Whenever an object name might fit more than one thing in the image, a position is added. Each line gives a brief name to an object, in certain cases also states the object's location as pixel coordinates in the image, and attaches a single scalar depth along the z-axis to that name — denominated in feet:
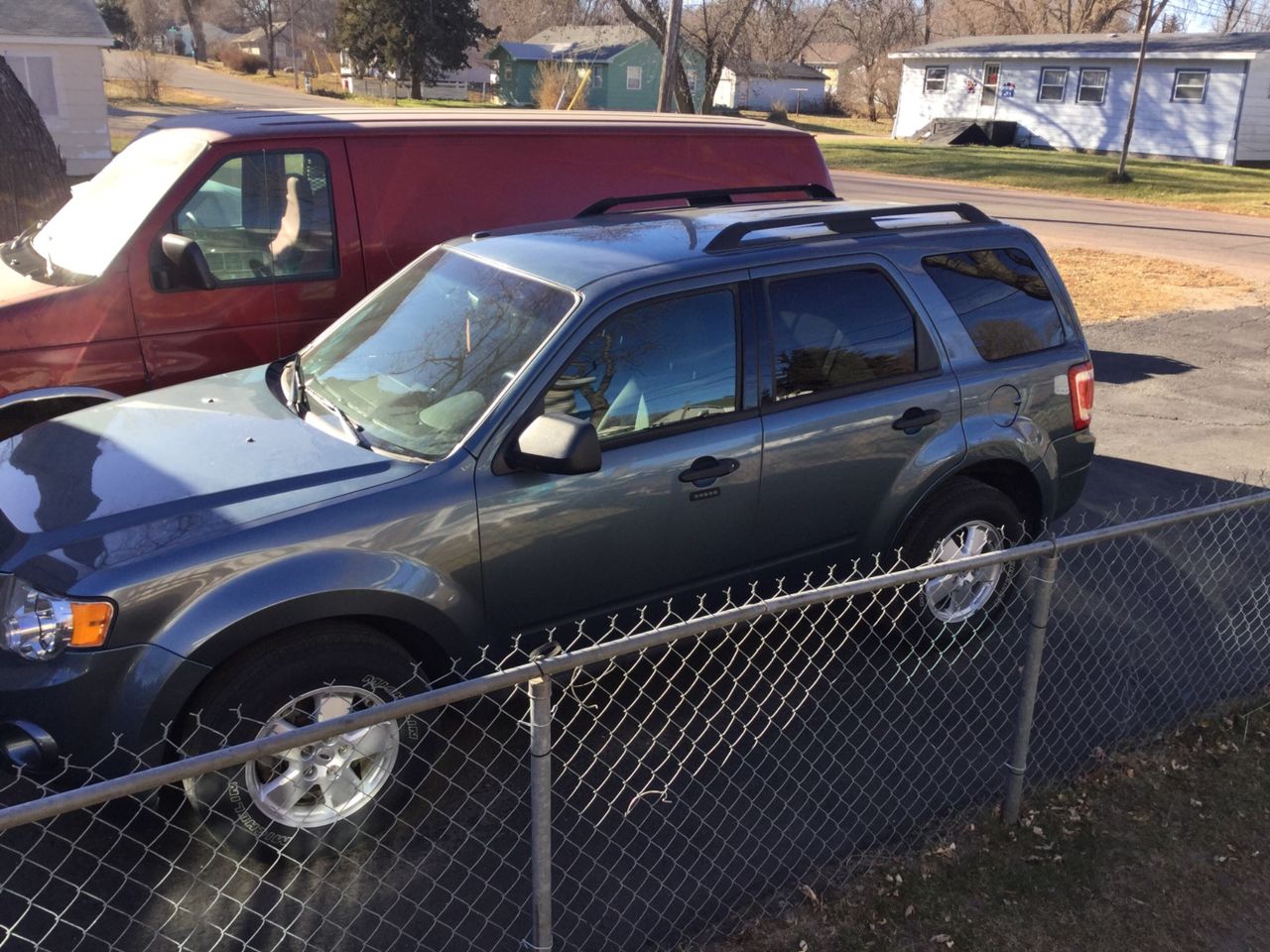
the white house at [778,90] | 193.77
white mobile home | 107.96
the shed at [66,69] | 78.38
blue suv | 10.57
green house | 186.62
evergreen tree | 179.22
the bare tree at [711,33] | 102.42
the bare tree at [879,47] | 172.96
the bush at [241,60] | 240.32
